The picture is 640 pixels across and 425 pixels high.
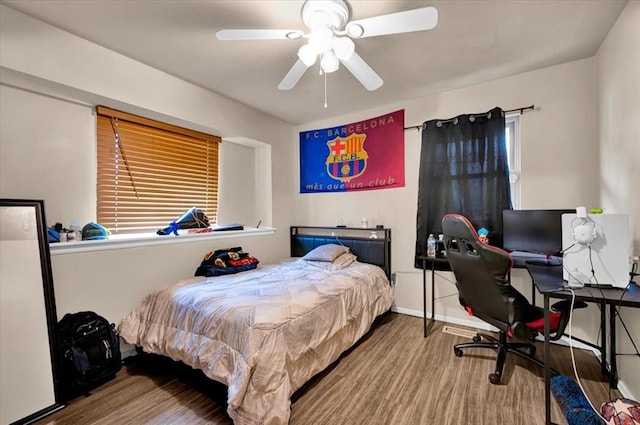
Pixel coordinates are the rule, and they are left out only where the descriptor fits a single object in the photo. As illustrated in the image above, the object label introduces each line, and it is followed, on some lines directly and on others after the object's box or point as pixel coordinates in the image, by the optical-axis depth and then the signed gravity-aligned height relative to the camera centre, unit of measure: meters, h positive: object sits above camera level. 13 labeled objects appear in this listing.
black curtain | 2.73 +0.39
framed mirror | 1.65 -0.66
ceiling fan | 1.44 +1.00
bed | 1.54 -0.79
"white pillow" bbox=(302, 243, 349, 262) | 3.23 -0.48
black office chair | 1.85 -0.60
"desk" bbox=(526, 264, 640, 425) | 1.38 -0.44
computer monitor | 2.24 -0.19
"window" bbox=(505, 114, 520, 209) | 2.75 +0.59
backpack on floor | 1.88 -0.99
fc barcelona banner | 3.36 +0.73
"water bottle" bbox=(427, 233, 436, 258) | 2.95 -0.38
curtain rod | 2.63 +0.97
